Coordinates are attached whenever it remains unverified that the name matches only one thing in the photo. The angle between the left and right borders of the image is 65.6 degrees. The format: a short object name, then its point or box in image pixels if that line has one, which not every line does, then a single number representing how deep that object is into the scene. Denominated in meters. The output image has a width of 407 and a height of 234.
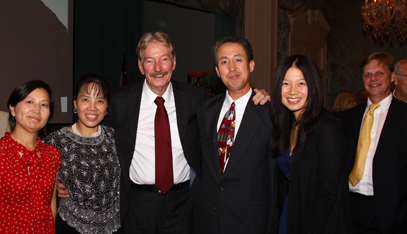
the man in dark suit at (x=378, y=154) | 2.12
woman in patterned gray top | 1.94
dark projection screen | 3.70
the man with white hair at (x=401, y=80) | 3.15
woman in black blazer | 1.69
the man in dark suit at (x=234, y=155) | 1.95
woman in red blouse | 1.68
